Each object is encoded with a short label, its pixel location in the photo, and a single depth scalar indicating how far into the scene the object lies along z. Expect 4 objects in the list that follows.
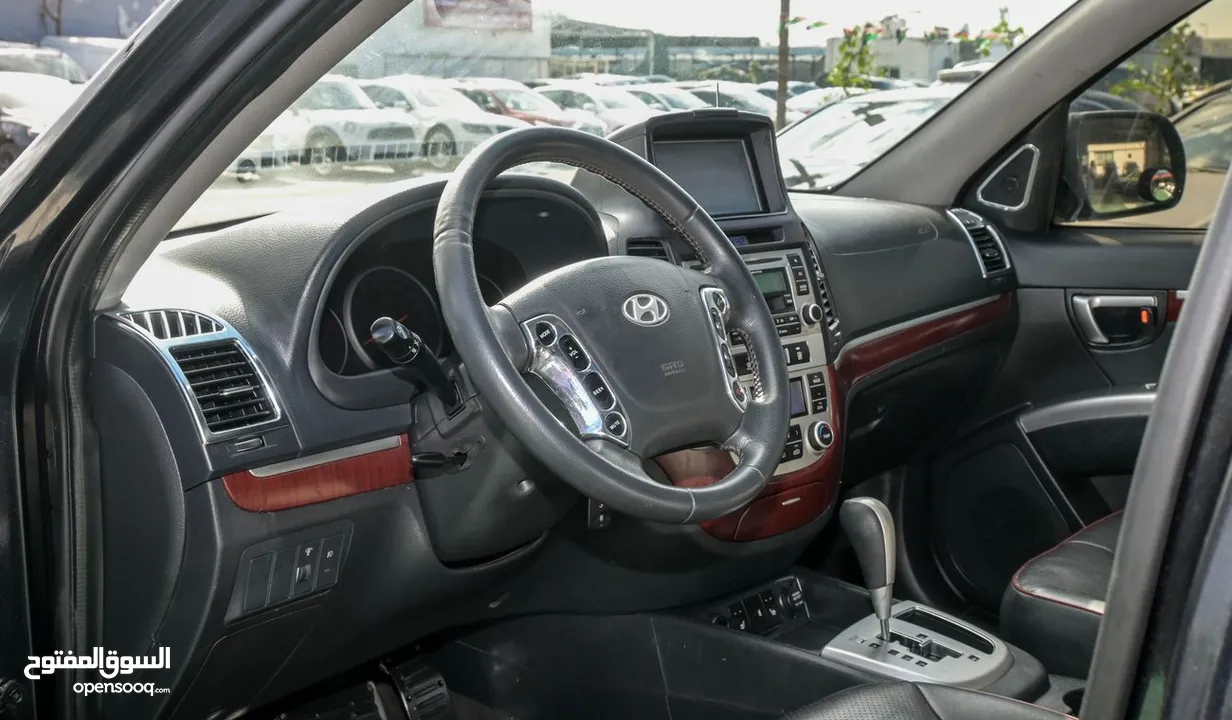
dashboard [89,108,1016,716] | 1.77
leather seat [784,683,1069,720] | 1.32
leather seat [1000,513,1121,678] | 2.30
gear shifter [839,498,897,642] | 2.32
